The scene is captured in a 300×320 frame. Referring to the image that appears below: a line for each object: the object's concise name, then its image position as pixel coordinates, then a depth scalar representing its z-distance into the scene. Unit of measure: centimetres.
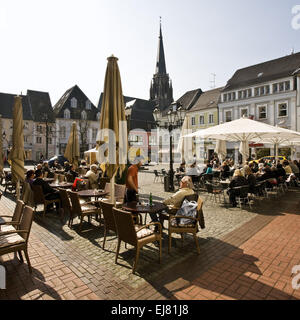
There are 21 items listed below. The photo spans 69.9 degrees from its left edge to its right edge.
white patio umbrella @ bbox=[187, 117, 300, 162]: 809
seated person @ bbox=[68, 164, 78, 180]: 1097
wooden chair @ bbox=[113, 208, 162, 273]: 386
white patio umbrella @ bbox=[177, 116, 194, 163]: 1291
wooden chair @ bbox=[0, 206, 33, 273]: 373
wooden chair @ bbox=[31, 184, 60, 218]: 714
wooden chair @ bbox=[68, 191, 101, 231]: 575
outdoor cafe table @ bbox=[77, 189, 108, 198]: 659
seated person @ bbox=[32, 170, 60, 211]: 729
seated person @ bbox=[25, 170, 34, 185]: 756
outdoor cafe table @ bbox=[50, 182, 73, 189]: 802
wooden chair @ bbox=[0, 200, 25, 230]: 450
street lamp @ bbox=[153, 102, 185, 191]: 1141
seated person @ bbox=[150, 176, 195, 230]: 522
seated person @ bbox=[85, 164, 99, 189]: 834
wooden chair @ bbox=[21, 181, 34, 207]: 652
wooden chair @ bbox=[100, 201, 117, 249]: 469
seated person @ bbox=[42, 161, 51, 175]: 1231
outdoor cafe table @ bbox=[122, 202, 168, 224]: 473
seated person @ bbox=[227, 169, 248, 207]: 809
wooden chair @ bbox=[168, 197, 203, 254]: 470
